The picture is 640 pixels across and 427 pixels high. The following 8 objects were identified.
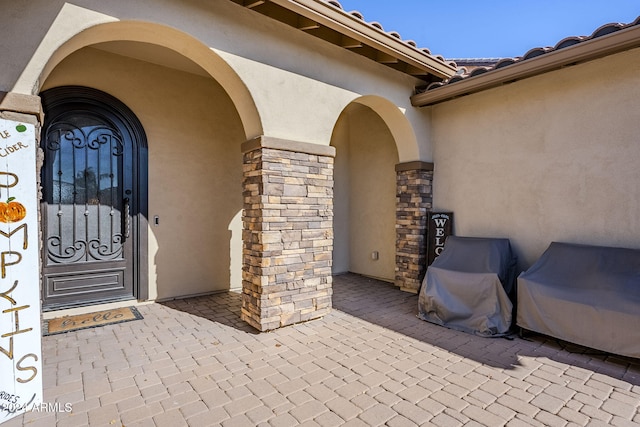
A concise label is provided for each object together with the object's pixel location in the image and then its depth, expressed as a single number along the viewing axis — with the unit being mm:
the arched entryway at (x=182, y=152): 4855
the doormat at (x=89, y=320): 4188
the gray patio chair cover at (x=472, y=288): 4238
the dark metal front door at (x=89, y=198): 4539
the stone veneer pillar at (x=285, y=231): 4121
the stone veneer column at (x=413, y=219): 6082
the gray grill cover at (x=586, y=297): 3363
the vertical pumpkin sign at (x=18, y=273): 2451
